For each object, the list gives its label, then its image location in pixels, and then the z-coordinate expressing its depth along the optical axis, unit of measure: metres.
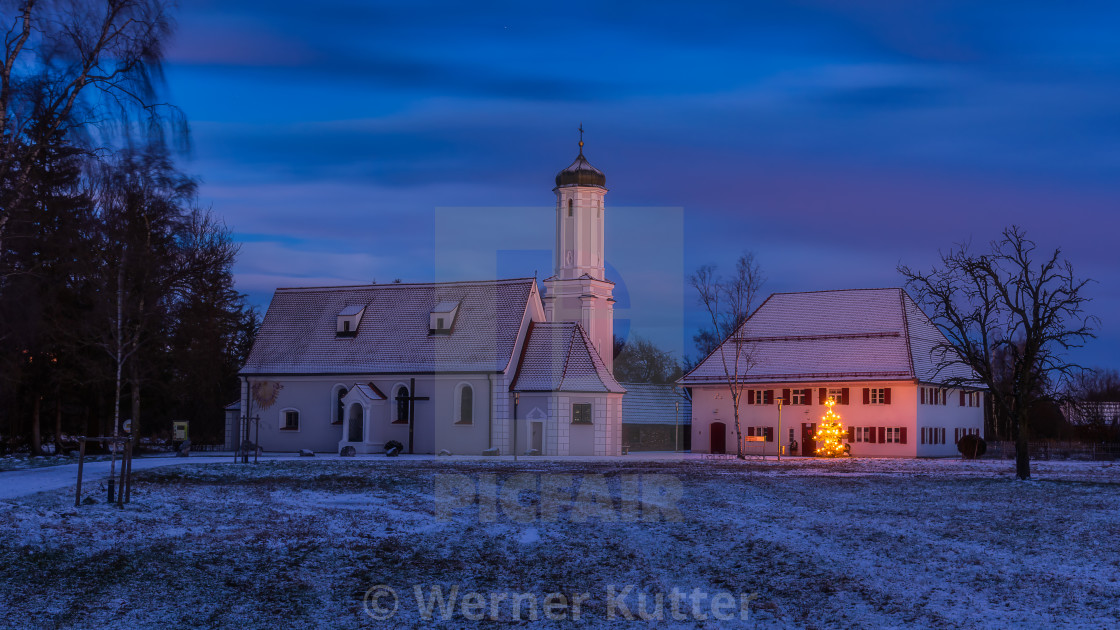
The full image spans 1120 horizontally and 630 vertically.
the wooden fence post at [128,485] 20.75
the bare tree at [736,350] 50.94
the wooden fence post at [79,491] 19.92
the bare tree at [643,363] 87.94
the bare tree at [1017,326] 32.66
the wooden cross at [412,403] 48.22
